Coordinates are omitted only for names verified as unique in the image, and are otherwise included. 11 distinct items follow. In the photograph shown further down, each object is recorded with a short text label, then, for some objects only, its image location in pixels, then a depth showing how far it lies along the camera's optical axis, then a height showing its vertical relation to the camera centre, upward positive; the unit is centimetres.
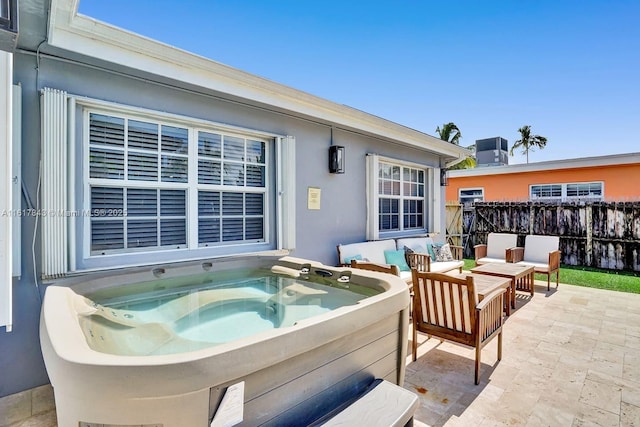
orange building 975 +111
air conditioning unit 1416 +275
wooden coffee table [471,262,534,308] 513 -104
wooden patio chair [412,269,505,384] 297 -101
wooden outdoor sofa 509 -74
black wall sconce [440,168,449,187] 777 +88
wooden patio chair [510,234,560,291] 624 -88
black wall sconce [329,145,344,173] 505 +88
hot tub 114 -74
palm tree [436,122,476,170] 2069 +533
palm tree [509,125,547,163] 2636 +605
